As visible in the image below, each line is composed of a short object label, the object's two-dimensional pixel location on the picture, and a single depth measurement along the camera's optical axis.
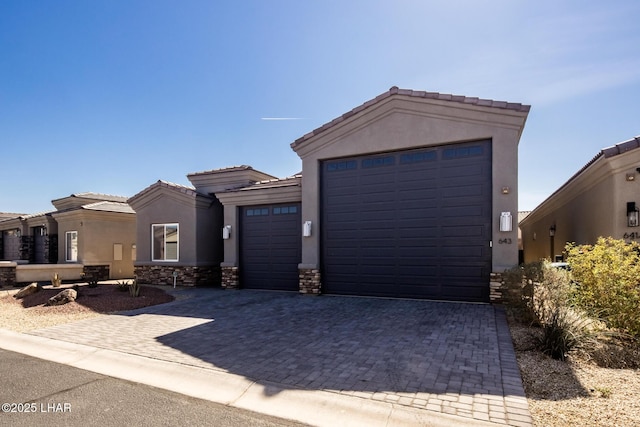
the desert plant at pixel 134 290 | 11.83
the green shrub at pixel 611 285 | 5.86
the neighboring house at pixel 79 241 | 18.02
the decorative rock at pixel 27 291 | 12.38
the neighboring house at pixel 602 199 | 8.98
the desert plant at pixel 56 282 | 13.78
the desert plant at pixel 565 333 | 5.31
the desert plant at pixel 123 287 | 12.98
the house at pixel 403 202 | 9.65
